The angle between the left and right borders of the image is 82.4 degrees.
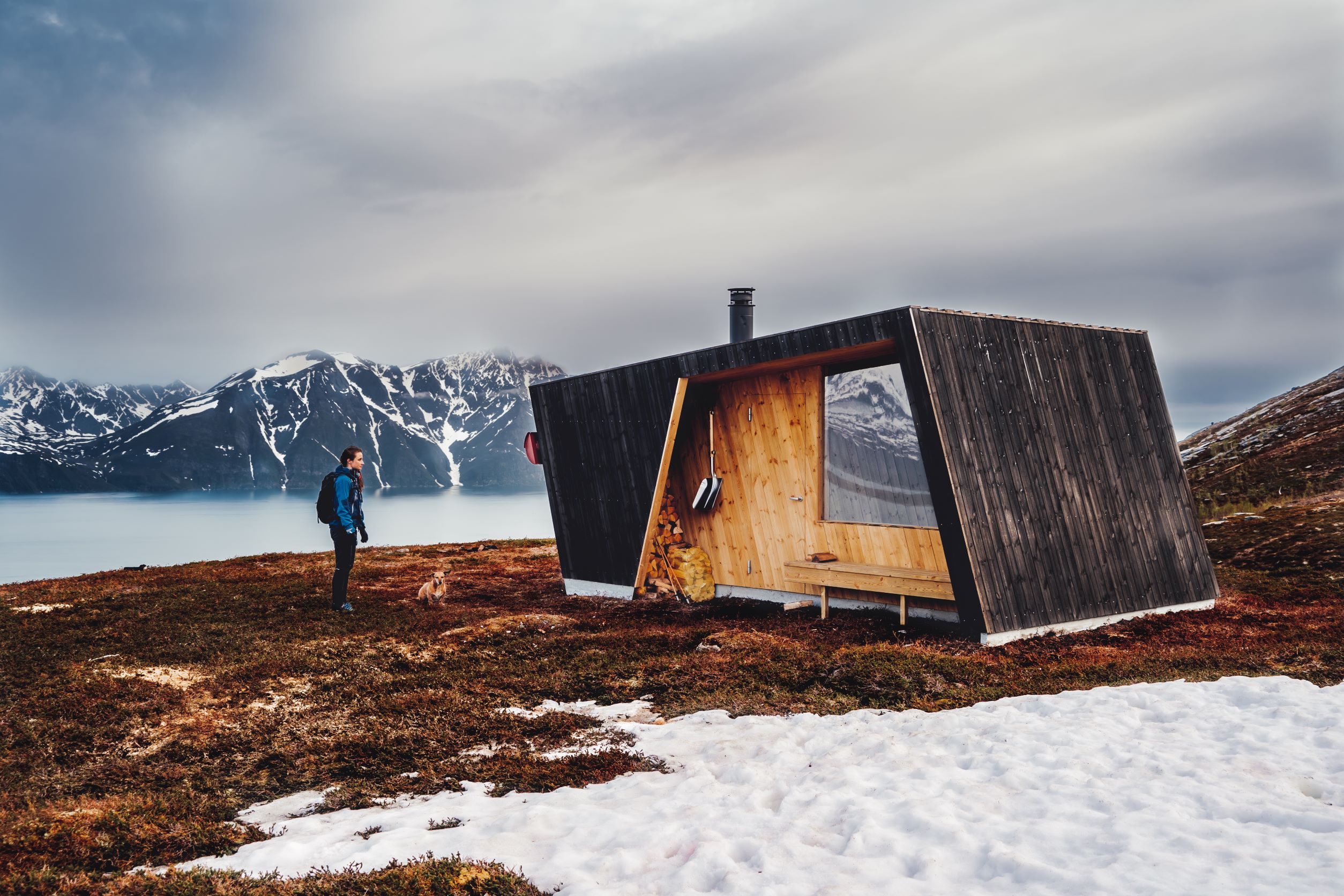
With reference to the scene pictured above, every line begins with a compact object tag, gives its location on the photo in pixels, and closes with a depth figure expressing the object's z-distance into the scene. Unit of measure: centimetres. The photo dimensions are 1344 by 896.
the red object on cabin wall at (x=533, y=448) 1317
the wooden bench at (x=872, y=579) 851
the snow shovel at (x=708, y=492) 1145
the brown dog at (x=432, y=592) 1152
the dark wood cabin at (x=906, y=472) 797
